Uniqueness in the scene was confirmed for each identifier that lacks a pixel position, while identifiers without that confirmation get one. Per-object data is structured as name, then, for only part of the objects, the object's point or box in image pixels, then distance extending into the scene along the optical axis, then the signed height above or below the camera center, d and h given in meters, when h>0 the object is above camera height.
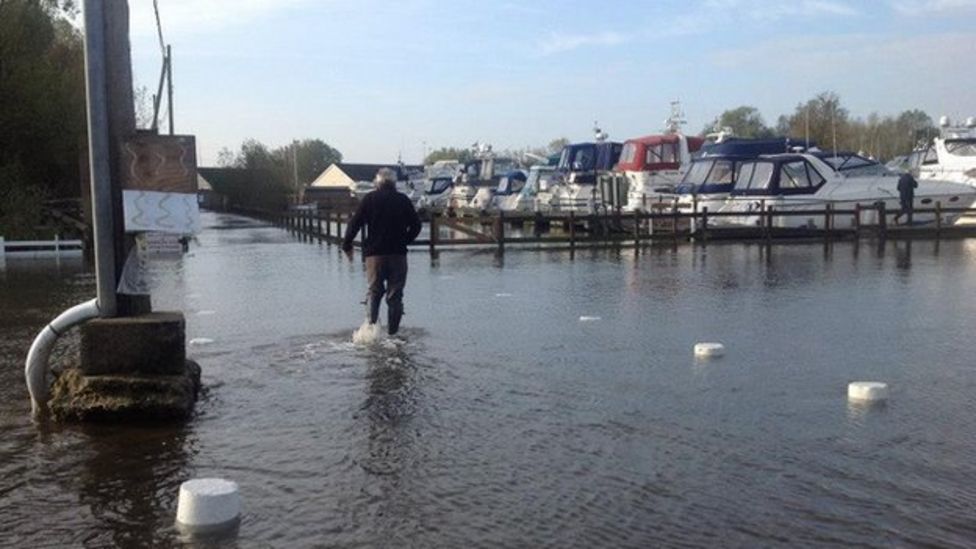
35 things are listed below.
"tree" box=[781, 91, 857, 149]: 67.25 +5.92
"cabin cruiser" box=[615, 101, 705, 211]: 35.06 +1.53
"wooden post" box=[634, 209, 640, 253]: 25.55 -0.70
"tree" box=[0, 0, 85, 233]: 28.11 +3.13
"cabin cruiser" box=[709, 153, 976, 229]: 27.64 +0.30
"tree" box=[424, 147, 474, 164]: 135.62 +7.76
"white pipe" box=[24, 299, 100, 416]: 6.74 -1.03
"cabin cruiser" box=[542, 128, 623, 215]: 36.91 +1.29
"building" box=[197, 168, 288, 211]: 64.12 +1.55
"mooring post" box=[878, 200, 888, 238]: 25.75 -0.56
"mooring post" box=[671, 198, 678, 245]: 26.43 -0.72
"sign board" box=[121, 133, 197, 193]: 7.09 +0.36
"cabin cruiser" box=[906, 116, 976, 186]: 31.03 +1.42
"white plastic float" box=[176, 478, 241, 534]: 4.50 -1.46
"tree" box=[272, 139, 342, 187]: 108.38 +6.55
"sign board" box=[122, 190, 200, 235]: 7.07 -0.01
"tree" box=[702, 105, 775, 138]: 83.75 +7.69
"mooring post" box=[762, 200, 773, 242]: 25.68 -0.63
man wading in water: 10.03 -0.39
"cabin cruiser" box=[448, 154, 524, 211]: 51.59 +1.79
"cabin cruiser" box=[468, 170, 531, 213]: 45.00 +0.60
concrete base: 6.42 -1.30
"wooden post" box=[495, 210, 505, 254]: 24.69 -0.62
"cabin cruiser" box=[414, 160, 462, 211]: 55.16 +1.36
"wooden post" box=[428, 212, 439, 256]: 23.50 -0.72
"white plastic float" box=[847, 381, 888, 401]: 6.91 -1.42
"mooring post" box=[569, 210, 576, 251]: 24.66 -0.72
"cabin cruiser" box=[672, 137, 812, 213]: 29.80 +1.03
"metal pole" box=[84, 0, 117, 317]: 6.80 +0.41
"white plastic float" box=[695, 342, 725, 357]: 8.80 -1.40
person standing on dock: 27.03 +0.24
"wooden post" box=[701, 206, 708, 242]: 26.39 -0.74
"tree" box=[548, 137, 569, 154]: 109.91 +7.41
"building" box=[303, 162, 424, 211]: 63.12 +2.99
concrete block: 6.61 -0.96
